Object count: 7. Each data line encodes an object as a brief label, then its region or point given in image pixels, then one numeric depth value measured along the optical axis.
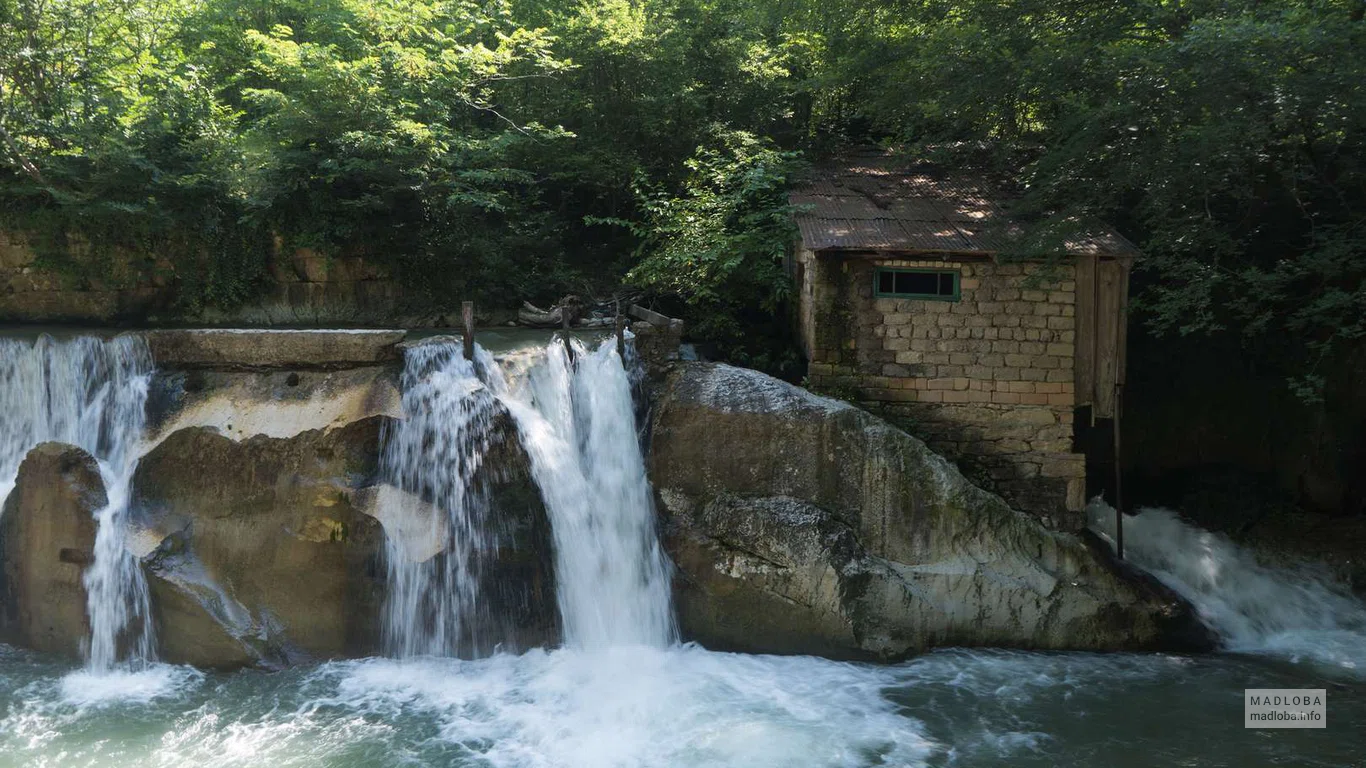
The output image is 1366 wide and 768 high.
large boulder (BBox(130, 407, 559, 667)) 8.55
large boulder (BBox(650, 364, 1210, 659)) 8.74
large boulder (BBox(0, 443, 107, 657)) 8.61
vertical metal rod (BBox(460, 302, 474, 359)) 9.23
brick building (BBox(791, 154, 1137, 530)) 9.57
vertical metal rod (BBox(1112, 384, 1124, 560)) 9.80
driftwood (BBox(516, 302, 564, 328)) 11.96
